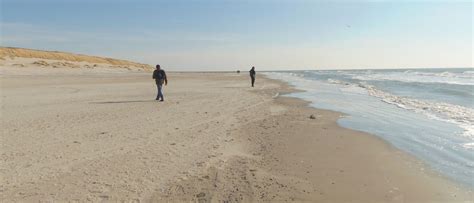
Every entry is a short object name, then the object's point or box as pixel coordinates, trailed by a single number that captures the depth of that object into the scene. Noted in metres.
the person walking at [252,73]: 28.64
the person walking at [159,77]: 16.23
